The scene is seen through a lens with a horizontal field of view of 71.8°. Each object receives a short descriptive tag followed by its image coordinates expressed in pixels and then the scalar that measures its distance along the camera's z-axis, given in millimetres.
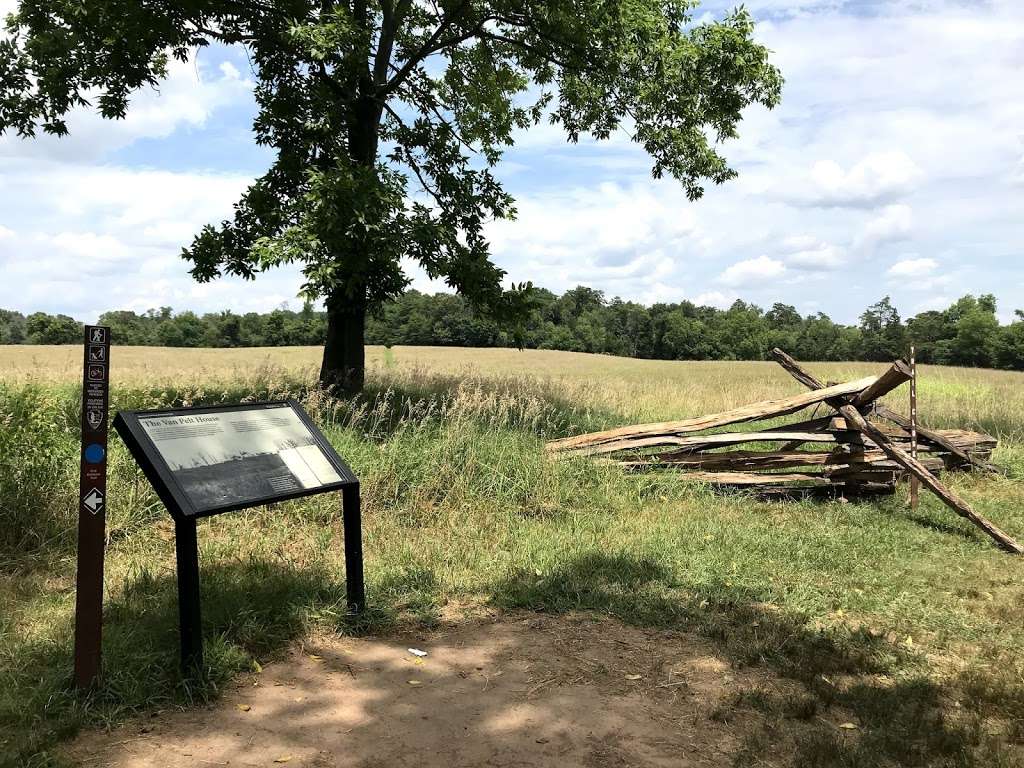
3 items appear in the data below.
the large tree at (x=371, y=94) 9297
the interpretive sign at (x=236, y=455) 3562
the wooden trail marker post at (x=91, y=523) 3393
